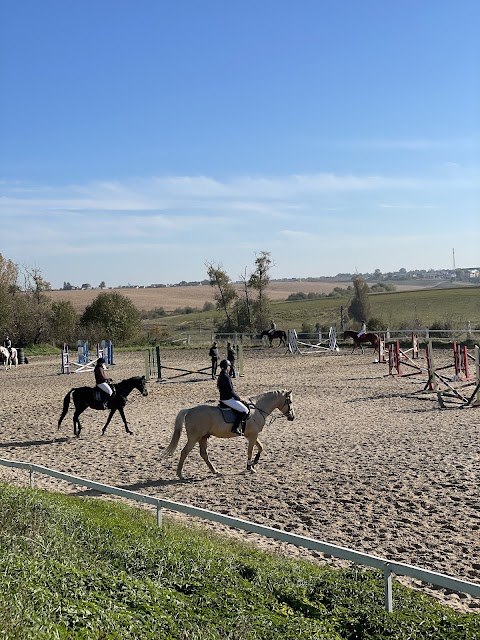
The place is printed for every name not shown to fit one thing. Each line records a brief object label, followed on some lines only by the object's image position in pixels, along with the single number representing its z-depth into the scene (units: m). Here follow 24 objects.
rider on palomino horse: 13.45
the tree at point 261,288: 57.31
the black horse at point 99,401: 17.86
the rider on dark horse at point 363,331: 39.16
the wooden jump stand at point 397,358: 28.89
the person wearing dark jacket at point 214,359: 29.07
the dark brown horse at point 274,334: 43.91
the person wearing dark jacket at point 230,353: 23.64
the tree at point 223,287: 59.59
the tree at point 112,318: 51.78
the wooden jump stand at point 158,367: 29.74
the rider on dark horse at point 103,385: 17.89
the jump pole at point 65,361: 34.27
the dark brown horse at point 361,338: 38.12
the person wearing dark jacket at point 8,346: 40.38
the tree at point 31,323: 51.44
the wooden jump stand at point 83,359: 34.41
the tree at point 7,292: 50.44
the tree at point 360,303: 61.06
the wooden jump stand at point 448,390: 20.89
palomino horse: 13.23
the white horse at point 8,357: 39.50
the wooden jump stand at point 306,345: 41.09
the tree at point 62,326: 51.84
